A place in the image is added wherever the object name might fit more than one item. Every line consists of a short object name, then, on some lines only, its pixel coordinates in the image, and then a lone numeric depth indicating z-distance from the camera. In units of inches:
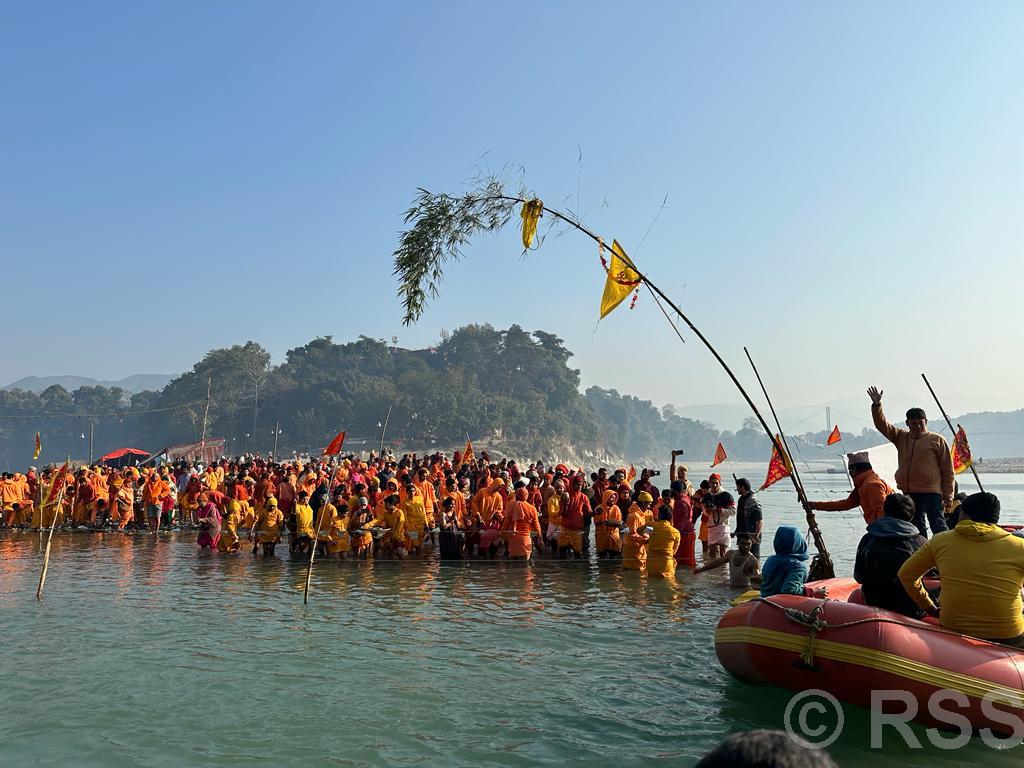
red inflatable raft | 221.5
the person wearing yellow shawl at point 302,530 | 609.6
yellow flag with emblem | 416.8
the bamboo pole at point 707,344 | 382.9
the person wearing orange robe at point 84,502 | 847.1
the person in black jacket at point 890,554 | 253.3
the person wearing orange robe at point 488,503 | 628.1
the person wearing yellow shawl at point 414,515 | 616.4
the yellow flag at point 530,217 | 435.8
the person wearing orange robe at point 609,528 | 602.5
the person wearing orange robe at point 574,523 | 610.9
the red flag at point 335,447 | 437.4
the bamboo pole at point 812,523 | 360.8
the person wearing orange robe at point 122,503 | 836.6
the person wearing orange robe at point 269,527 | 634.8
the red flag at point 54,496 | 771.0
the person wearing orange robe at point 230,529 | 645.9
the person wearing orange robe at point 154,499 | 842.8
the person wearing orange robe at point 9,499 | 869.2
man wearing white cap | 364.8
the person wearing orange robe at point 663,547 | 516.1
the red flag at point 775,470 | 513.6
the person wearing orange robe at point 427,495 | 648.4
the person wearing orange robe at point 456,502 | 638.8
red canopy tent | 1440.0
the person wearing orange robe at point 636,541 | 555.5
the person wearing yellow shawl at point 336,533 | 601.0
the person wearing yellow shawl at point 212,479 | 888.9
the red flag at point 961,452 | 518.6
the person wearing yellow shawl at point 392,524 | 607.5
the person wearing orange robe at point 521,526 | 602.2
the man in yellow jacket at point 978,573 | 221.9
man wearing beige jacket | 343.0
